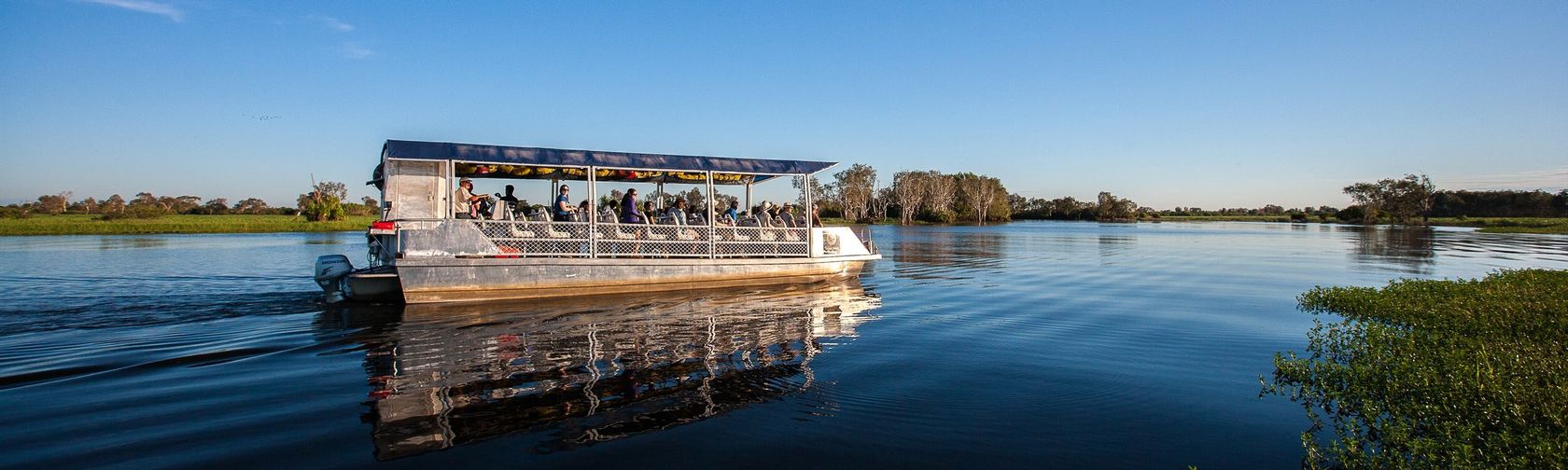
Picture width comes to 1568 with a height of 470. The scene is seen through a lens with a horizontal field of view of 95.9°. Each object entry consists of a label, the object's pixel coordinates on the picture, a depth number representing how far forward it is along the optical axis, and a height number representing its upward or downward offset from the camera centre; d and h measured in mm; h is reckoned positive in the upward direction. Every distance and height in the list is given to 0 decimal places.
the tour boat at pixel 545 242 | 12305 -299
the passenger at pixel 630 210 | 14484 +346
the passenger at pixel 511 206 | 13250 +435
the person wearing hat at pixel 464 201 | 13070 +535
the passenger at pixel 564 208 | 14016 +399
